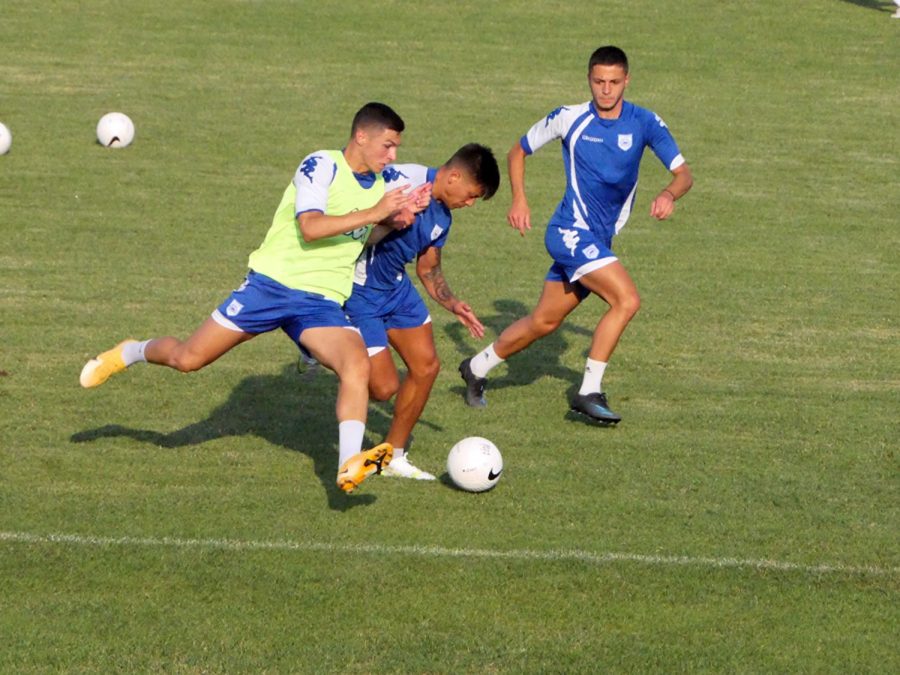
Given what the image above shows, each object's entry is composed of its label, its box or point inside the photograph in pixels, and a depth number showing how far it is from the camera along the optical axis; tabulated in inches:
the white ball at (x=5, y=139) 1454.2
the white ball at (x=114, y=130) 1517.0
